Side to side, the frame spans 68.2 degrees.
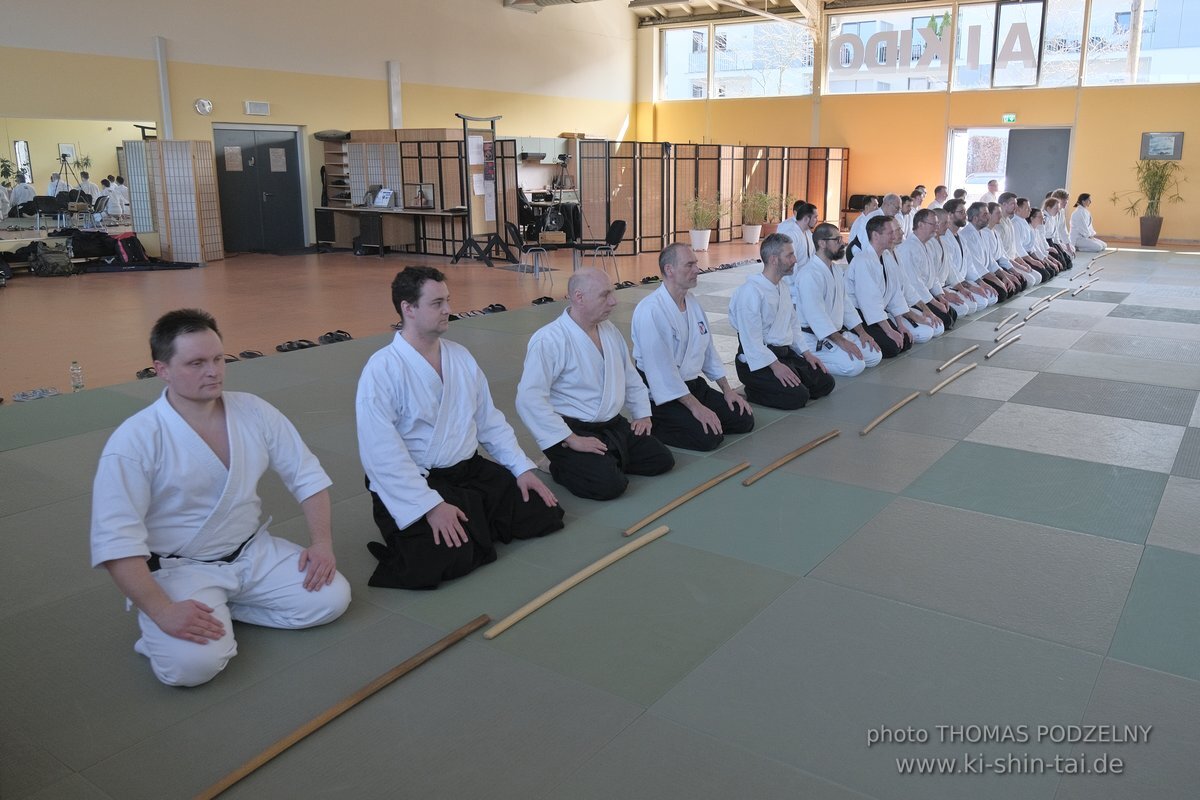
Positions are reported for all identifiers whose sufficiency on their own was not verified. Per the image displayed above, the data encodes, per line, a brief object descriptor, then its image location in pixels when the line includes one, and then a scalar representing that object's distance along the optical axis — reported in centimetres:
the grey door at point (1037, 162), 1983
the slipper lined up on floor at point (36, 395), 641
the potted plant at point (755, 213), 1931
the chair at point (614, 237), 1301
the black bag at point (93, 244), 1415
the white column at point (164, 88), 1459
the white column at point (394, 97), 1828
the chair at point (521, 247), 1327
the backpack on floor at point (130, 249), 1442
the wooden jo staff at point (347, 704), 243
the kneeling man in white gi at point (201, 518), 271
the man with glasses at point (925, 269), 832
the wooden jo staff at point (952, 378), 667
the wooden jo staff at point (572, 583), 325
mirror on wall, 1328
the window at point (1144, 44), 1805
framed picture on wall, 1844
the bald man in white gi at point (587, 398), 437
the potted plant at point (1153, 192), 1811
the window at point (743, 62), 2308
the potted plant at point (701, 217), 1741
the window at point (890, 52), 2077
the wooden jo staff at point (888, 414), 568
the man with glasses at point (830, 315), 679
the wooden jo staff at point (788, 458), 479
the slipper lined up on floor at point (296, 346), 808
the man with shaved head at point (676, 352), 514
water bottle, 680
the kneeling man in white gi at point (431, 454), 352
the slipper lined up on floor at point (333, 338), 848
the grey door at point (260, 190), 1633
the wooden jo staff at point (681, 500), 411
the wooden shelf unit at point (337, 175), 1761
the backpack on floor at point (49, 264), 1343
